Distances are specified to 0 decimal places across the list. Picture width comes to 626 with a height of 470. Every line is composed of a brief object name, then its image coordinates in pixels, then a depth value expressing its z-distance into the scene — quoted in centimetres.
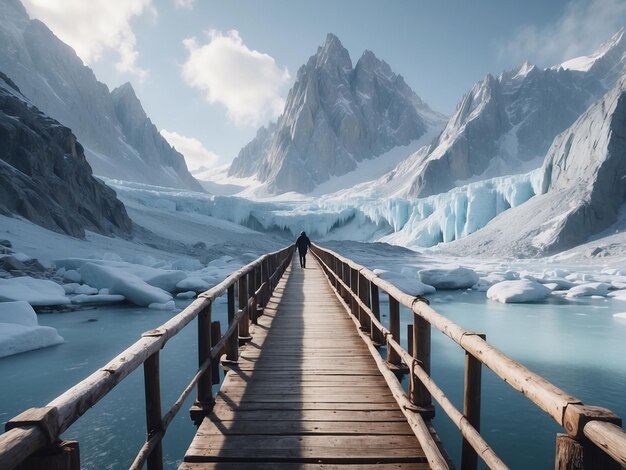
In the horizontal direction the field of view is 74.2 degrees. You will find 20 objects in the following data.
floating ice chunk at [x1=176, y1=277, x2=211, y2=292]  2048
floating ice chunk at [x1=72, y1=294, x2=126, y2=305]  1753
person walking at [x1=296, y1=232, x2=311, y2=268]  2167
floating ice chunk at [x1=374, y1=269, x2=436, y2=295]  2022
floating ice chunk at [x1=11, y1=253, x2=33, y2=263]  2036
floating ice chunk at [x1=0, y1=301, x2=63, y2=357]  1018
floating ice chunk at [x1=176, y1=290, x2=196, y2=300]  1959
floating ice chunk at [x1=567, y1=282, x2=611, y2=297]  2162
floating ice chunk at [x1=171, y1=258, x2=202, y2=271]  2881
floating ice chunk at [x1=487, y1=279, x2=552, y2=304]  1972
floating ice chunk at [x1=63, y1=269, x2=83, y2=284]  2083
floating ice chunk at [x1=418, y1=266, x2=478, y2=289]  2469
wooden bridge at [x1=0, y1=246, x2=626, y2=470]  140
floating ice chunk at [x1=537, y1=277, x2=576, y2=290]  2422
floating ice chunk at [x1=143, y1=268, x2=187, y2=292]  2081
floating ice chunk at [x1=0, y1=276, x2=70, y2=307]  1463
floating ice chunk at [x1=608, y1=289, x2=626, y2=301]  2070
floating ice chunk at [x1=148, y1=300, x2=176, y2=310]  1691
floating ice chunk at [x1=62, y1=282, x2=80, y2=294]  1908
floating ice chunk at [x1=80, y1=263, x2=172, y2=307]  1758
